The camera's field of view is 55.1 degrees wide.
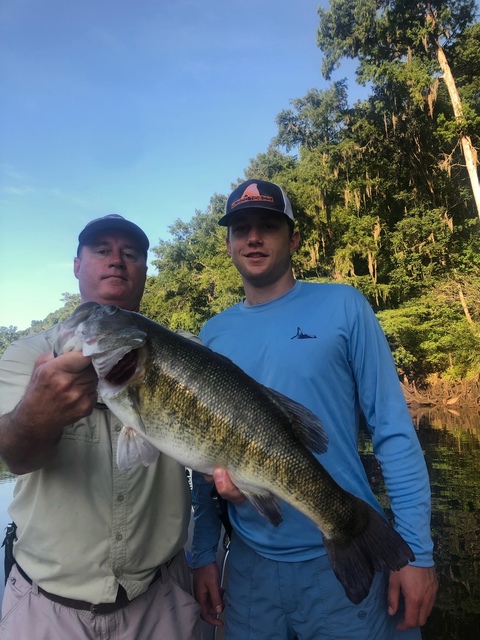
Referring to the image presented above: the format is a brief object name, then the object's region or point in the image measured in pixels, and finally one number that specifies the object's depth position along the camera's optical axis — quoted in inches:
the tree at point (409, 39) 820.6
